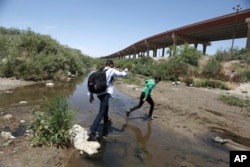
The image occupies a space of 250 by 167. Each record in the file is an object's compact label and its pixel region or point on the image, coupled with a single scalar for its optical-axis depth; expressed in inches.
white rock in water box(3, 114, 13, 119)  210.1
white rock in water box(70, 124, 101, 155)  145.9
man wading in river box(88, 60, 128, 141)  169.7
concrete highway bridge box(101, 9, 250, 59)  777.7
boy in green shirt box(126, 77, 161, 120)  225.3
